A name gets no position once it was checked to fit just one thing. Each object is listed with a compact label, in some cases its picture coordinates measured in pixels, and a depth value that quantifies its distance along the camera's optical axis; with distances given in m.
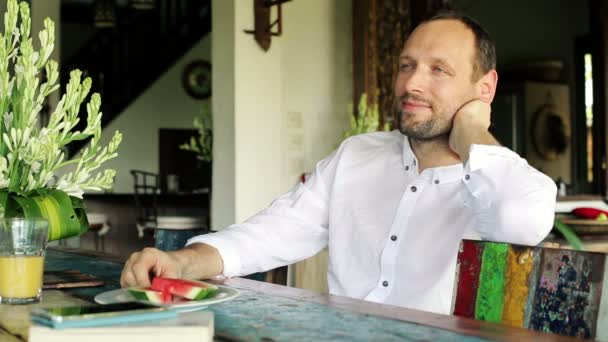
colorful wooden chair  1.26
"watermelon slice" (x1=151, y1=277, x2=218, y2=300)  1.26
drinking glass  1.43
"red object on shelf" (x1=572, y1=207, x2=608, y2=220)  3.71
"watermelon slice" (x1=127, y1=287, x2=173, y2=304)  1.27
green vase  1.61
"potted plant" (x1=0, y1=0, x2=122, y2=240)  1.54
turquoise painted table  1.11
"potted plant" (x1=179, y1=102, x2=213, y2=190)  5.62
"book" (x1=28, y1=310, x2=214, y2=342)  0.98
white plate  1.18
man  1.83
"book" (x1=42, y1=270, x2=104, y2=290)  1.63
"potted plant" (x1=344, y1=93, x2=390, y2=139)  5.22
